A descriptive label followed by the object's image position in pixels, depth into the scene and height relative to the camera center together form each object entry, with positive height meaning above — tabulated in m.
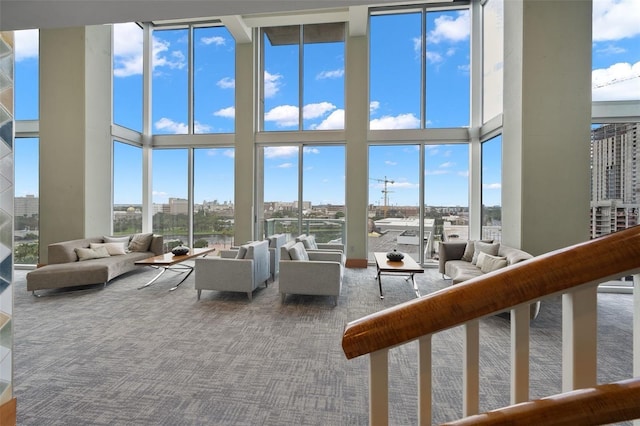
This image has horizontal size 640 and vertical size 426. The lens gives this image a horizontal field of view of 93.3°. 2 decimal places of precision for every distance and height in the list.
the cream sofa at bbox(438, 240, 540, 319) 3.96 -0.70
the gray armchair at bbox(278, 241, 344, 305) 3.92 -0.86
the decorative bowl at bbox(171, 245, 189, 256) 5.14 -0.68
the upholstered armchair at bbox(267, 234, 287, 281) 5.21 -0.71
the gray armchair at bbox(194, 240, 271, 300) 4.09 -0.86
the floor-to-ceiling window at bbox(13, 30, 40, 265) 5.95 +1.32
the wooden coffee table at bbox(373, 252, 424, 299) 4.12 -0.77
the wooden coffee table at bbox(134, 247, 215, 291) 4.55 -0.76
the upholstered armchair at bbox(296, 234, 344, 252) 5.48 -0.64
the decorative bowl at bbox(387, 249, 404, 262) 4.76 -0.71
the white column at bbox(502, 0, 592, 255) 4.26 +1.30
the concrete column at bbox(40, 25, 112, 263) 5.81 +1.46
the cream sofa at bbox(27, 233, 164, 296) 4.33 -0.82
